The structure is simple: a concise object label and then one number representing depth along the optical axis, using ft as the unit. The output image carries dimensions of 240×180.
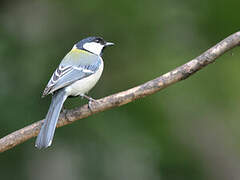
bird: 20.58
